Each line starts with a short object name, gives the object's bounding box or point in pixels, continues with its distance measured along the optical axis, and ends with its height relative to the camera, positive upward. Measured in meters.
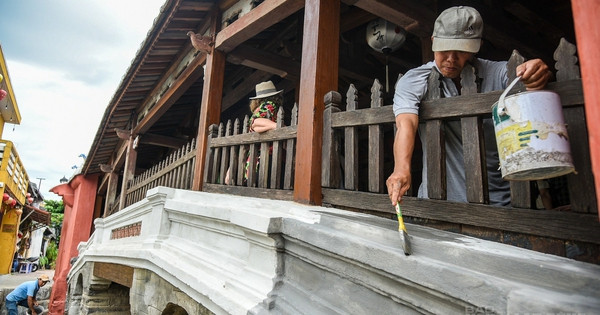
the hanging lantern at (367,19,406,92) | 4.04 +2.01
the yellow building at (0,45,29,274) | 14.51 +0.58
